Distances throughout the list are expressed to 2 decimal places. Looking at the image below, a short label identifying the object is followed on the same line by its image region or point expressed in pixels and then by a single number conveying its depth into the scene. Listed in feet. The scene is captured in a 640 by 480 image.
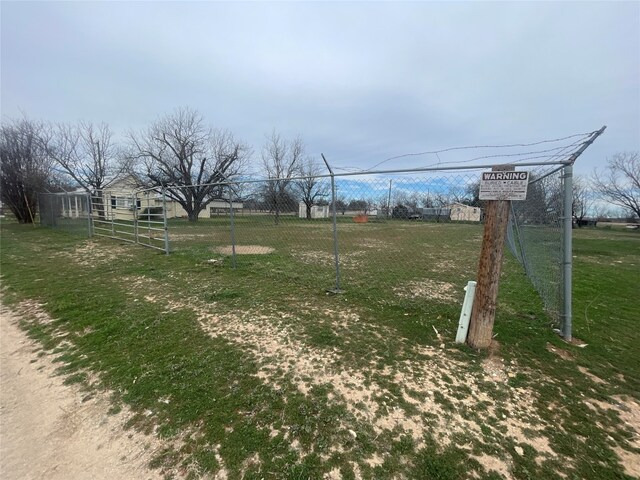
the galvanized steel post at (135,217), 28.59
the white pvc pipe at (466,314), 9.78
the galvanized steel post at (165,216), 24.13
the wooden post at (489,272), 8.82
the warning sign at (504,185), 8.38
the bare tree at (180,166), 81.61
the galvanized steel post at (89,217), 36.35
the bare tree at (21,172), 59.98
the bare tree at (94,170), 77.30
